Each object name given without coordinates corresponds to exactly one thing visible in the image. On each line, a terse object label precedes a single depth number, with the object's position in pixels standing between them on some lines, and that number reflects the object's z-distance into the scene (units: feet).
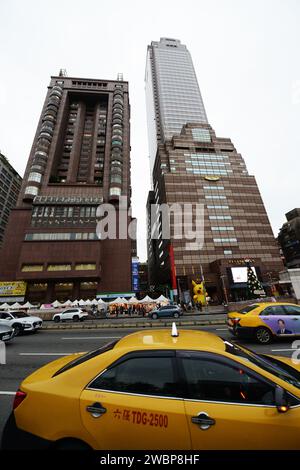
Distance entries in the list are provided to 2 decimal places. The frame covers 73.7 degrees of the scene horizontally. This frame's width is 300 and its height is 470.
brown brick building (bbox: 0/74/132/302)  138.21
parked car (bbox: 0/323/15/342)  28.71
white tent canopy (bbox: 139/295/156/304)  103.07
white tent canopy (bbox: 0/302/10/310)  103.20
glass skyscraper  327.06
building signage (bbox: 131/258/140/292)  169.28
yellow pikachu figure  104.68
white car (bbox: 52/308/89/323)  75.61
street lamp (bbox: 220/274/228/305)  136.85
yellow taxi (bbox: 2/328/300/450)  5.90
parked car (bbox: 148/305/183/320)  73.45
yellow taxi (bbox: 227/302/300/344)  23.72
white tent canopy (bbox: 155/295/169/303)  103.36
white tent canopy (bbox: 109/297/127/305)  101.45
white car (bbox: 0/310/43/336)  38.70
